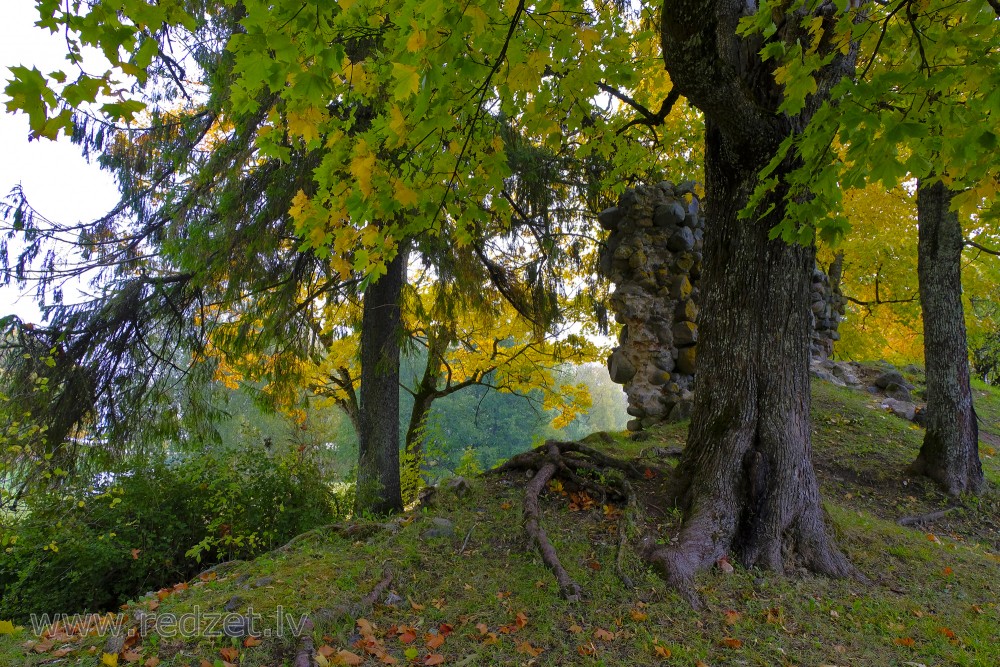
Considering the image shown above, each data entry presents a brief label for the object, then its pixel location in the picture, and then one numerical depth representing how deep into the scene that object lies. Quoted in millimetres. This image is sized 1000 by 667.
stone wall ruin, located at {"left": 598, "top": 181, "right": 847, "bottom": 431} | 6883
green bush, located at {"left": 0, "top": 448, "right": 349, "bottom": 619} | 4055
